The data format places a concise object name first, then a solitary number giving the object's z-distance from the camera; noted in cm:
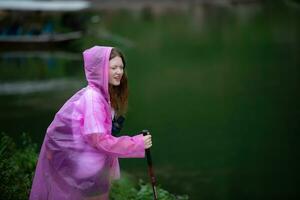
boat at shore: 3902
